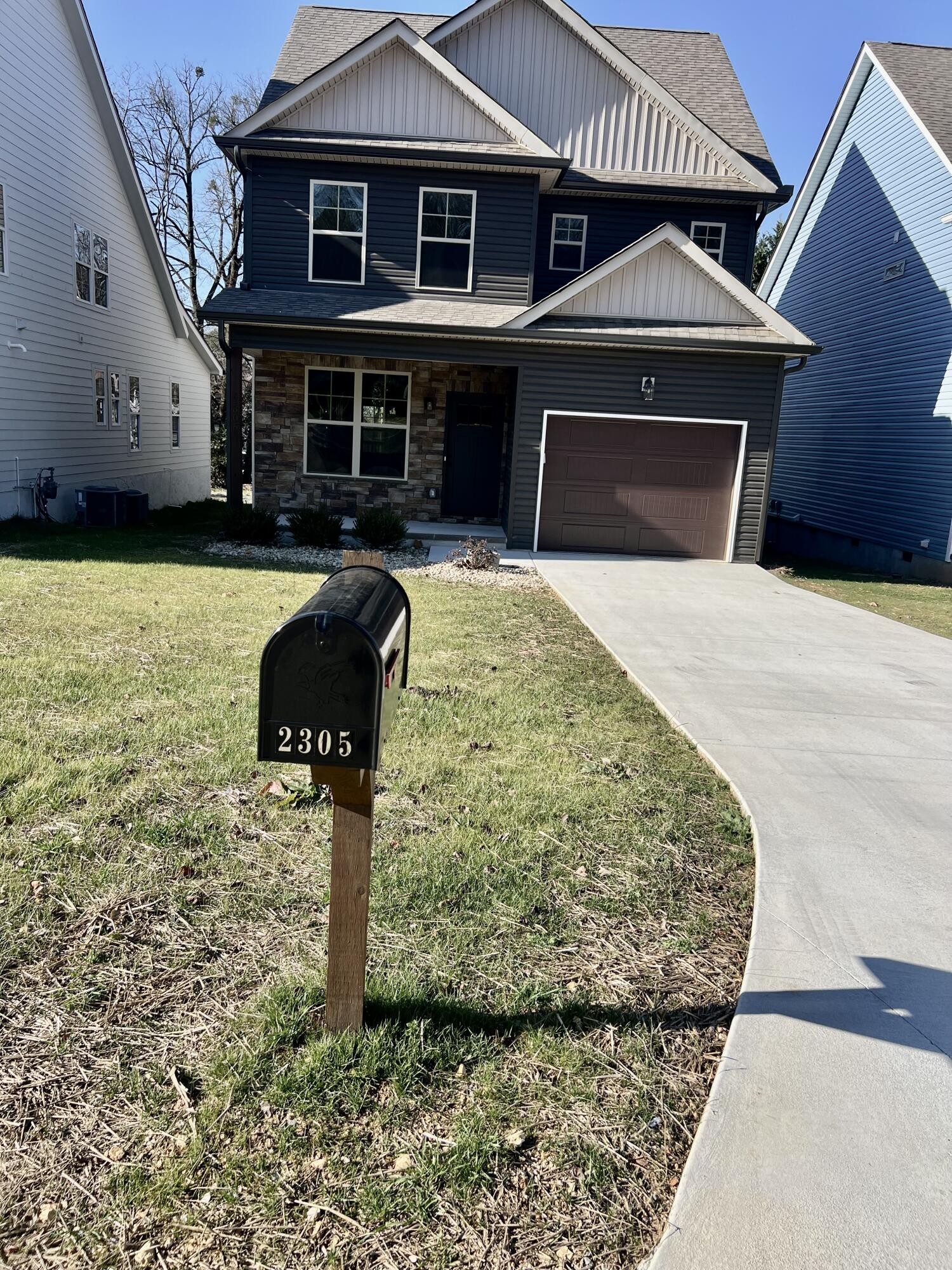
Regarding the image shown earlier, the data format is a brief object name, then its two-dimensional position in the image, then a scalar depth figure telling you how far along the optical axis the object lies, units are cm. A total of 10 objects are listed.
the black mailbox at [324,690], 237
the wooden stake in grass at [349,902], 263
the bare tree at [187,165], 3406
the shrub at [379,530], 1354
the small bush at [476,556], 1242
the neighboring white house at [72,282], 1374
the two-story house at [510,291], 1445
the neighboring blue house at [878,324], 1593
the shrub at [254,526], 1341
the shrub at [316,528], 1371
